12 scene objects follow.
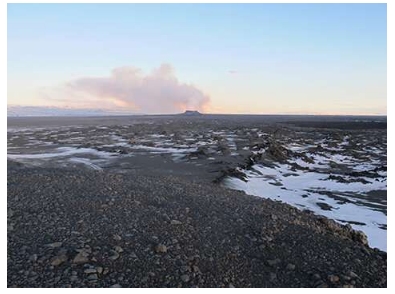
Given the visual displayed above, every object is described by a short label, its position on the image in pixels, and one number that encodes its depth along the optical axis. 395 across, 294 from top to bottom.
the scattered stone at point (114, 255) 5.99
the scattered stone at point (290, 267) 6.23
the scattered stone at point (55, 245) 6.22
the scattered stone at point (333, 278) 5.94
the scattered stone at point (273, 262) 6.36
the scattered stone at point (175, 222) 7.76
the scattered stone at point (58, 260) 5.66
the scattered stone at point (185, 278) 5.65
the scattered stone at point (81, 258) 5.77
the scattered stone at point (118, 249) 6.26
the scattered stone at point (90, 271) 5.48
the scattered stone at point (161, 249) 6.40
